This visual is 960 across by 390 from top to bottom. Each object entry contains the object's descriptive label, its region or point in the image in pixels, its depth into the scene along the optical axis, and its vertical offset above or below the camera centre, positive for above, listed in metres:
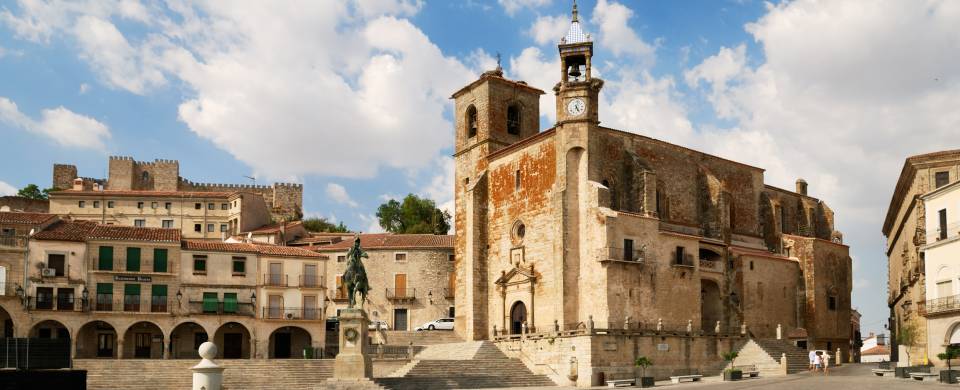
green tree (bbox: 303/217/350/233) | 88.06 +6.44
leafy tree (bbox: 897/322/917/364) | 40.84 -1.85
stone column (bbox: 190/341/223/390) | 17.36 -1.40
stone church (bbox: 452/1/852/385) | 43.78 +2.90
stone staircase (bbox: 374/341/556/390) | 37.33 -3.12
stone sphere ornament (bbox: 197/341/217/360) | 17.95 -1.00
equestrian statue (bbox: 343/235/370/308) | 35.12 +0.70
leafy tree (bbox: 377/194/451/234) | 78.94 +6.52
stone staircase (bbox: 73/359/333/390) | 35.88 -2.94
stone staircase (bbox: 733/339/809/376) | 42.38 -2.78
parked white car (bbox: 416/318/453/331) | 54.47 -1.59
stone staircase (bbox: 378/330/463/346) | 47.69 -2.06
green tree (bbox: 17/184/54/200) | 87.19 +9.54
